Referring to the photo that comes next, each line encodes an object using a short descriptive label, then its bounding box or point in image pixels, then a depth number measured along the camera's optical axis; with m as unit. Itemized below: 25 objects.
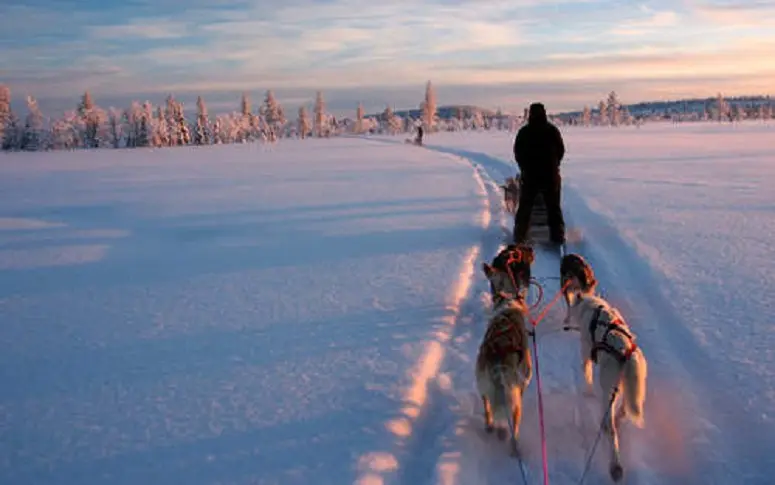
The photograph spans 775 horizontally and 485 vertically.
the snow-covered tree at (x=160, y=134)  90.62
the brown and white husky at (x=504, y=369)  3.21
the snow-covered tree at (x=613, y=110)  115.44
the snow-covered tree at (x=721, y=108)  121.00
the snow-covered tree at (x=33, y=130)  80.88
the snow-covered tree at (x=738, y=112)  122.62
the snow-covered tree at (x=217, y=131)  101.75
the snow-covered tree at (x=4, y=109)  76.25
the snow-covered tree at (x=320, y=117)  111.12
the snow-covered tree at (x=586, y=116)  122.94
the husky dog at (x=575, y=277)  4.77
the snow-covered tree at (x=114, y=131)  93.88
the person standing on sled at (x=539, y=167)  7.62
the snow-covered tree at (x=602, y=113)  118.19
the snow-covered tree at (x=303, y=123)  114.49
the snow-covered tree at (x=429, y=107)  101.38
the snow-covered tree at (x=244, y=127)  105.12
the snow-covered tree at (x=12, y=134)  77.81
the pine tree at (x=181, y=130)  92.00
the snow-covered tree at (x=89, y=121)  89.19
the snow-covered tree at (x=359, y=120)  129.88
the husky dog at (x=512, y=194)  10.83
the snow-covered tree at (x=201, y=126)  96.44
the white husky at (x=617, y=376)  3.10
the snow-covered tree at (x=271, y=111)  104.88
